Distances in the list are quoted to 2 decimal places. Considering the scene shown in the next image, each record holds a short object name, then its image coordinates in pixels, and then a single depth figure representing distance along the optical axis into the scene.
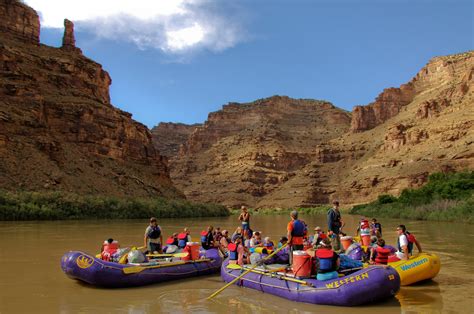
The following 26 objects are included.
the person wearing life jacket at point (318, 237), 11.04
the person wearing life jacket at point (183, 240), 14.38
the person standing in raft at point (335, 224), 13.16
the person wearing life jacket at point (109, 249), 12.05
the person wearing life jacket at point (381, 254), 10.31
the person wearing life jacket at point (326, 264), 9.22
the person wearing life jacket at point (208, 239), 14.12
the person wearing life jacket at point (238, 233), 13.29
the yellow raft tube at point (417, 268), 10.68
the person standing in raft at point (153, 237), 12.98
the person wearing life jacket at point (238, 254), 11.81
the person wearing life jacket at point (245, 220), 14.86
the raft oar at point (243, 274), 9.82
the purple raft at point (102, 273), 10.48
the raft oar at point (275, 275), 9.35
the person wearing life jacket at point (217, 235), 14.75
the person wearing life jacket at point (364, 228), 14.58
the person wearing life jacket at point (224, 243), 14.24
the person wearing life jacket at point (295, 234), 10.74
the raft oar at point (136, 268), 10.87
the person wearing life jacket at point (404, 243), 11.16
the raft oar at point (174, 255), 12.78
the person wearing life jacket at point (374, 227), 15.62
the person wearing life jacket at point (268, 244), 12.76
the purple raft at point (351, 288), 8.70
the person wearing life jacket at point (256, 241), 13.31
